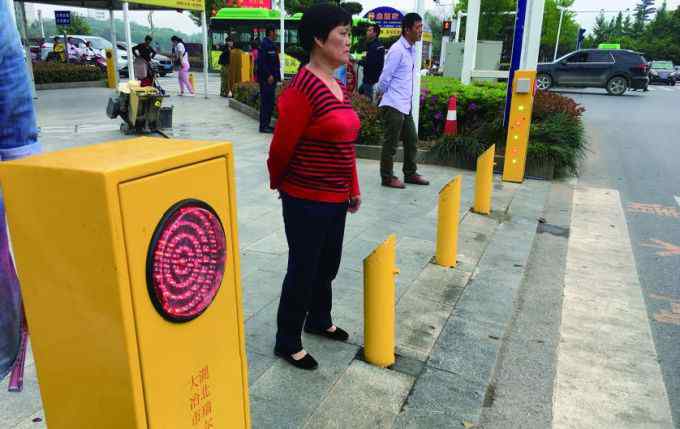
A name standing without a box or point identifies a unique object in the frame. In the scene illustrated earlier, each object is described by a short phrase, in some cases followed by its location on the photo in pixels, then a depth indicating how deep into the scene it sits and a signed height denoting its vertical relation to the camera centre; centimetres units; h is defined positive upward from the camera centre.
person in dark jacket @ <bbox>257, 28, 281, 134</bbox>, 1036 -38
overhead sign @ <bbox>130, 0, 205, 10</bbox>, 1352 +114
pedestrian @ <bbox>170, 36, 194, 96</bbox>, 1634 -26
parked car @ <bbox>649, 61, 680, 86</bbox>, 3628 -110
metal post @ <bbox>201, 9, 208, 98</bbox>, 1504 +13
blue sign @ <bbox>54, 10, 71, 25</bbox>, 2092 +114
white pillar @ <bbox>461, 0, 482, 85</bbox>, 900 +24
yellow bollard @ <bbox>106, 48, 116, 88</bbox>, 1878 -74
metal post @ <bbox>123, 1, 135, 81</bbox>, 1330 +30
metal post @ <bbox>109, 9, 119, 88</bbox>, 1716 +26
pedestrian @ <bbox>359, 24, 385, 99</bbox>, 958 -7
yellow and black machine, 948 -104
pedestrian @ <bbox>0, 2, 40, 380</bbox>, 180 -29
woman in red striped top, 239 -46
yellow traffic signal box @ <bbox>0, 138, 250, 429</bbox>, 126 -55
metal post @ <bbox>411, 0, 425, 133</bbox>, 773 -39
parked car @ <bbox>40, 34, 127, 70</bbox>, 2662 +11
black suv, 2269 -62
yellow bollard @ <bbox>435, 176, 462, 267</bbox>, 405 -127
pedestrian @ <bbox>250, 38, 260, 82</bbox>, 1730 -47
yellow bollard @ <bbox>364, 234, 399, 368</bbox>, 266 -125
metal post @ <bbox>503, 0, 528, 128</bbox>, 746 +17
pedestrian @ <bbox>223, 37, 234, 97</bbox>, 1638 -55
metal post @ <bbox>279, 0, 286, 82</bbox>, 1755 +71
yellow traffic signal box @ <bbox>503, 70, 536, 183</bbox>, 693 -83
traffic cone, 822 -99
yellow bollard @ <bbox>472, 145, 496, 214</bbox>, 535 -129
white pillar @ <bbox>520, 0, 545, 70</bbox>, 725 +26
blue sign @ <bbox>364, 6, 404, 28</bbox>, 2058 +130
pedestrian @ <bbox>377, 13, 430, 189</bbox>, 619 -46
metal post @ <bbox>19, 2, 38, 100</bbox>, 1276 +40
